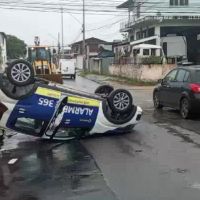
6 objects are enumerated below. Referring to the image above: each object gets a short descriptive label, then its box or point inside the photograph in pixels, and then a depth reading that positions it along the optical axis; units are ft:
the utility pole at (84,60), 132.93
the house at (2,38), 172.42
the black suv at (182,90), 25.24
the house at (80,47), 169.66
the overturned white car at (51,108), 18.30
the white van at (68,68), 89.00
